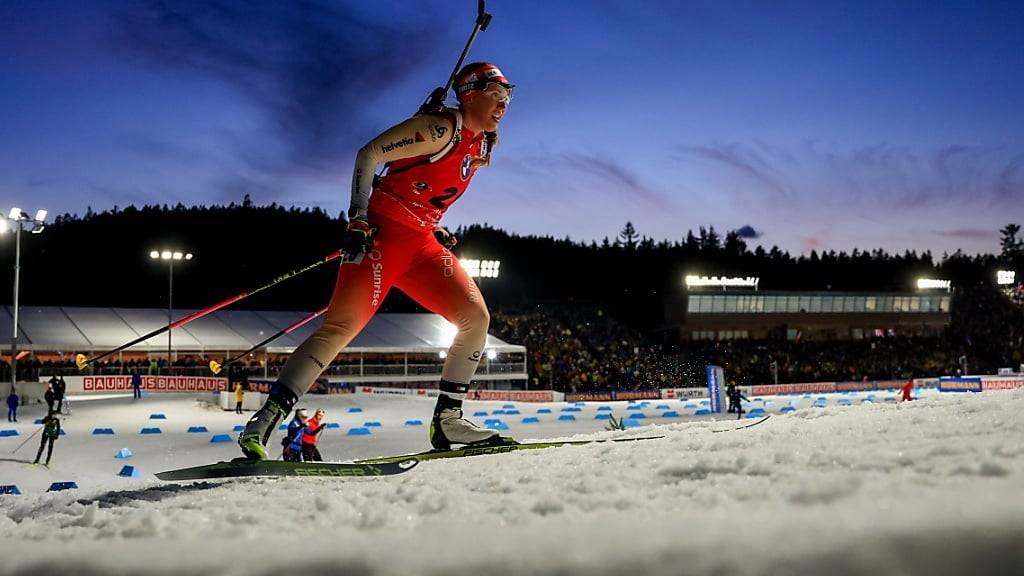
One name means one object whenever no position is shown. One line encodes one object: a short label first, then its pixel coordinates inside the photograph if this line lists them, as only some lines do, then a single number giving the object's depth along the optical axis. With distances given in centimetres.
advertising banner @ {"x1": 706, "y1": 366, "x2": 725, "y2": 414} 2345
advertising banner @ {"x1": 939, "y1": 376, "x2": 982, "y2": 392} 2758
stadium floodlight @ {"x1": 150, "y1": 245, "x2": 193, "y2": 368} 2742
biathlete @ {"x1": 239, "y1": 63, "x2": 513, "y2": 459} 343
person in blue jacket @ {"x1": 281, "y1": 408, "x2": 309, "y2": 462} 1070
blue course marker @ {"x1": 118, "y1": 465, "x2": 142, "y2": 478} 1119
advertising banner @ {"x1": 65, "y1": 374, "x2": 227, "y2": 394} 2609
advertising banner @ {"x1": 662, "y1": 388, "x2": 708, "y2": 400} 3192
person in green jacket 1284
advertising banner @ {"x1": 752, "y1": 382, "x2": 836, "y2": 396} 3381
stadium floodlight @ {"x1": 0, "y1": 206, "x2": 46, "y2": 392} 1905
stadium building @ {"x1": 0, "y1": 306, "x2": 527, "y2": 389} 2912
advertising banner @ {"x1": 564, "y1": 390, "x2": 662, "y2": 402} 2959
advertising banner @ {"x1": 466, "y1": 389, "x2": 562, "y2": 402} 2917
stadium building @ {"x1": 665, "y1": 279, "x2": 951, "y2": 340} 4991
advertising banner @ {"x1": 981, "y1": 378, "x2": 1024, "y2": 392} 2663
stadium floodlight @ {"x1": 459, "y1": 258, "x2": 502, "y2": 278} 3097
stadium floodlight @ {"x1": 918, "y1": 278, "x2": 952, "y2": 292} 5516
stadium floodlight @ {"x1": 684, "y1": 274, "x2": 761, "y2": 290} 5058
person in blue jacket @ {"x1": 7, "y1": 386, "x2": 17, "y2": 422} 1916
